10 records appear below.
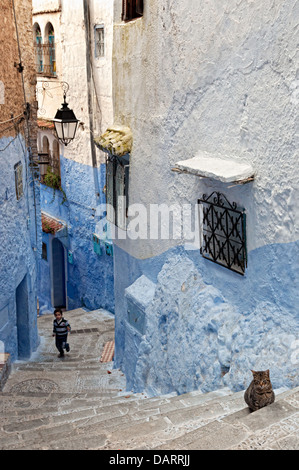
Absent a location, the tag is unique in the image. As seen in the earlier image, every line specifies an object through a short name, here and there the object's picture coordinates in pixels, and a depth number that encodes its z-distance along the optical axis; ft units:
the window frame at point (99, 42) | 44.78
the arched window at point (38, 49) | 53.67
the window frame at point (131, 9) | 25.96
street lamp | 36.14
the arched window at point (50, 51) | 52.54
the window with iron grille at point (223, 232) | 20.30
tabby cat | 14.83
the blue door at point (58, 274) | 59.21
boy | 36.22
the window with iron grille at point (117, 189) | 29.55
